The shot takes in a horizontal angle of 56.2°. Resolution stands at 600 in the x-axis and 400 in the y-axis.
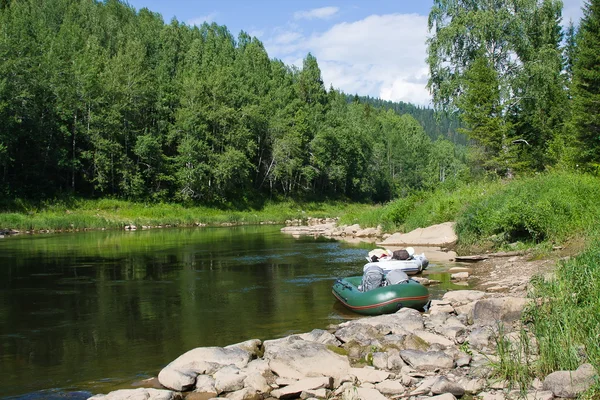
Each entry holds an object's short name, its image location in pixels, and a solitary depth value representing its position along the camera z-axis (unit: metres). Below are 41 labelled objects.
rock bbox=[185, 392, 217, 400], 7.39
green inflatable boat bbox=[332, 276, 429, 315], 11.91
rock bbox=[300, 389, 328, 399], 7.13
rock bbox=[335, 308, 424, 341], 9.63
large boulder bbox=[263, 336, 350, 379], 7.79
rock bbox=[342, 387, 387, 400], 6.81
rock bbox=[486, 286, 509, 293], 12.83
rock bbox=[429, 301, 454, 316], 11.19
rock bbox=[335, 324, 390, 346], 9.15
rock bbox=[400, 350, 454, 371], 7.71
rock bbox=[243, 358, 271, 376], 7.89
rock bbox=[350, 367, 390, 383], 7.49
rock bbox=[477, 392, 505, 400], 6.61
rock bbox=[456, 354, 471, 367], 7.79
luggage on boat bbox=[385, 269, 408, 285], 12.72
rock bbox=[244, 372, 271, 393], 7.38
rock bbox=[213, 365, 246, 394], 7.49
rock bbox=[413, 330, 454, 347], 8.87
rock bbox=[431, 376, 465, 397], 6.80
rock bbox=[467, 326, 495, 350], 8.62
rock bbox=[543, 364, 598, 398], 6.20
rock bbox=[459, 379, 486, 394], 6.92
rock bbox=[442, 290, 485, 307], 11.90
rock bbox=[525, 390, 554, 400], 6.35
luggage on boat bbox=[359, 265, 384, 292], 12.88
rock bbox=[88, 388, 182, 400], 7.07
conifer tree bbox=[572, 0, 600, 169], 23.03
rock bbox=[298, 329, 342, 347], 9.31
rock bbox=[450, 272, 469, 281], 15.51
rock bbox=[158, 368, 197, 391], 7.62
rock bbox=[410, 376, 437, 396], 6.86
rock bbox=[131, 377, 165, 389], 7.91
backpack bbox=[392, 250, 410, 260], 16.38
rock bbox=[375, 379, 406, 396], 7.01
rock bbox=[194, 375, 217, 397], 7.55
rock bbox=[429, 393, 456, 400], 6.54
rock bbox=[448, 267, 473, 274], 16.80
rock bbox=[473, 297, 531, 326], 9.59
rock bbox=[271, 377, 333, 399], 7.25
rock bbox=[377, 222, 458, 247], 23.08
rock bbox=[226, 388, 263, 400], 7.21
